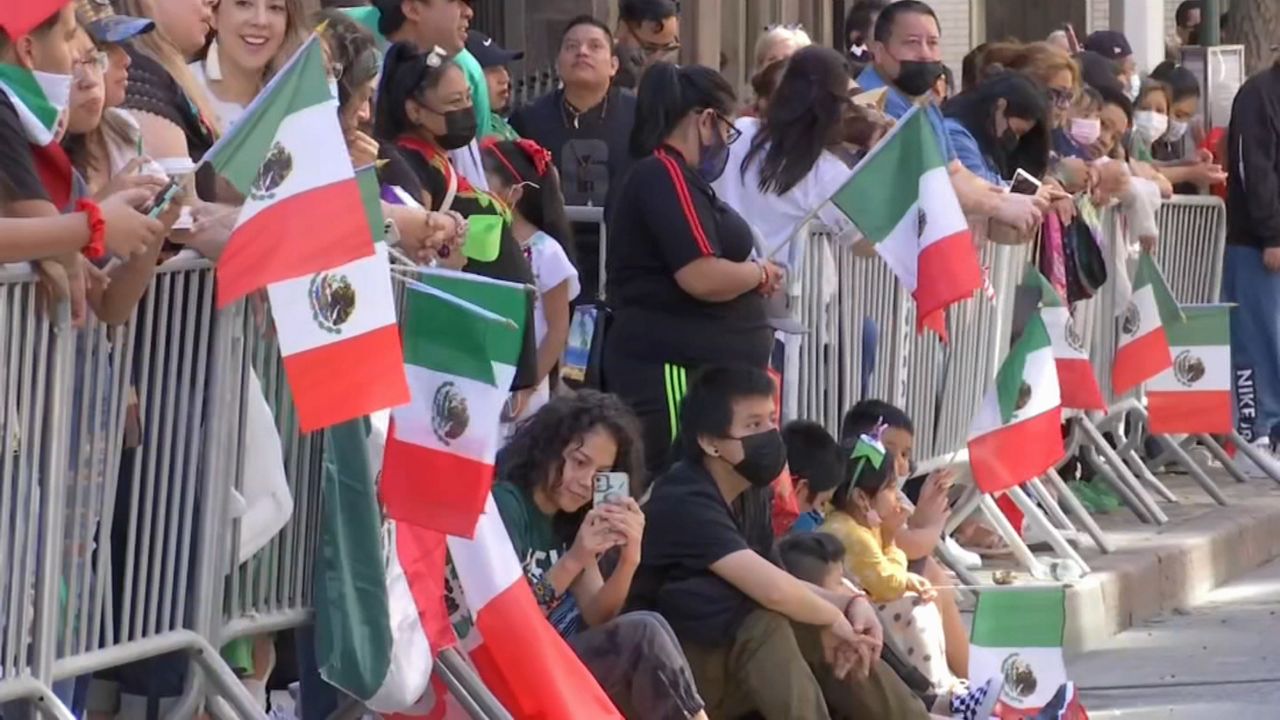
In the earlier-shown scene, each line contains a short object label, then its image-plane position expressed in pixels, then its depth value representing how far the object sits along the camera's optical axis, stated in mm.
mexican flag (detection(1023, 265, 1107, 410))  20781
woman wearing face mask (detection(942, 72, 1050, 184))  20312
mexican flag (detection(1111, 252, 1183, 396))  23375
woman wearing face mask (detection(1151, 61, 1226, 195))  29656
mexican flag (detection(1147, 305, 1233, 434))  23484
